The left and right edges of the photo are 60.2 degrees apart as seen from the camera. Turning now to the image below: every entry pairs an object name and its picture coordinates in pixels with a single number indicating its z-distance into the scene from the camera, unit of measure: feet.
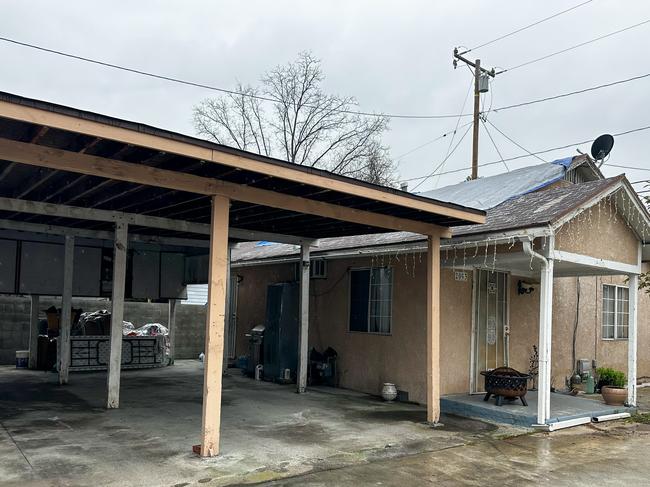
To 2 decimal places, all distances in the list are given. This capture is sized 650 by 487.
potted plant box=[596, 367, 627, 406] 34.99
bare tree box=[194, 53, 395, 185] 99.09
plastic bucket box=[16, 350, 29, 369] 40.47
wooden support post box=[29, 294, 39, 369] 40.29
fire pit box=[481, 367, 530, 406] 25.94
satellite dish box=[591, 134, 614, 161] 39.93
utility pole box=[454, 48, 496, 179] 59.11
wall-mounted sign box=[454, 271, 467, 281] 29.94
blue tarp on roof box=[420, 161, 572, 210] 32.50
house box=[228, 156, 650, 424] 25.53
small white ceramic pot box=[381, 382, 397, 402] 30.04
